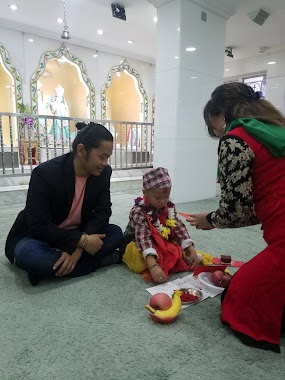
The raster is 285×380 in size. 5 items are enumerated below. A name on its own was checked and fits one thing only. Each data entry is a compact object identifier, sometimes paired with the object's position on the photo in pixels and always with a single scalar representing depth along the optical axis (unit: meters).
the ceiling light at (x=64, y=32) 4.33
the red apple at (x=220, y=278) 1.44
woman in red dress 1.03
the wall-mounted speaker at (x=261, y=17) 4.22
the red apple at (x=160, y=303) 1.19
